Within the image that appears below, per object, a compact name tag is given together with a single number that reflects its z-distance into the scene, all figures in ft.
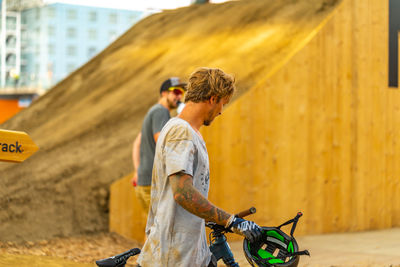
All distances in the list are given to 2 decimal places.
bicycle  9.23
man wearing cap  20.58
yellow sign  16.29
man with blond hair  9.12
